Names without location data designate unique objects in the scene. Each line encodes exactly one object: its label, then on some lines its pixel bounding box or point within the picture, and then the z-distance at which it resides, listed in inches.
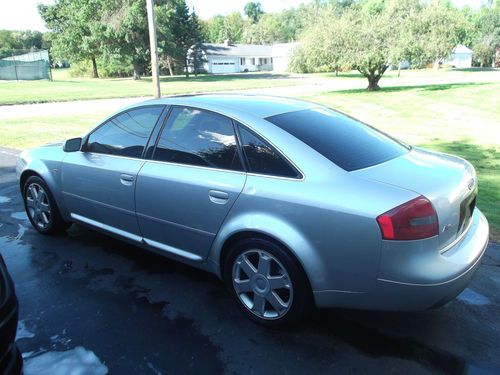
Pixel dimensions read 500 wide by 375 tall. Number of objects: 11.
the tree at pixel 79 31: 1876.2
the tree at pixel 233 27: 4490.7
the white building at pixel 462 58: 3499.0
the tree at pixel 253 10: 6205.7
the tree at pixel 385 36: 929.5
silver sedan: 99.3
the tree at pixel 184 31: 2209.6
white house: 3006.9
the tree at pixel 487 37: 3216.0
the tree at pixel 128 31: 1801.2
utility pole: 472.1
